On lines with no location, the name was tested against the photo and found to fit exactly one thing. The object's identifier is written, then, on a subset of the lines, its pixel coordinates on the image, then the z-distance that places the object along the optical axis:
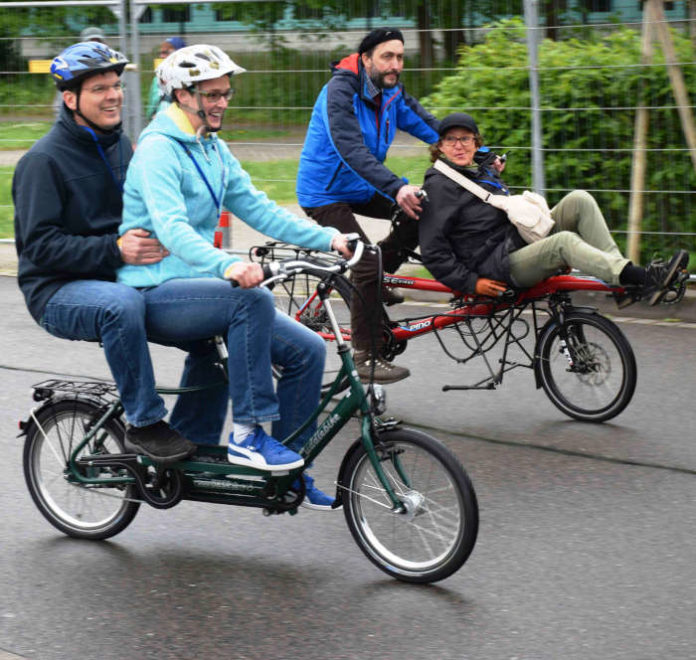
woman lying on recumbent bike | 12.84
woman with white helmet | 9.23
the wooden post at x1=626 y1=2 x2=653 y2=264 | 17.97
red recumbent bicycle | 13.16
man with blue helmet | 9.45
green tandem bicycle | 9.12
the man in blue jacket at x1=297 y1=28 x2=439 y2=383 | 13.92
